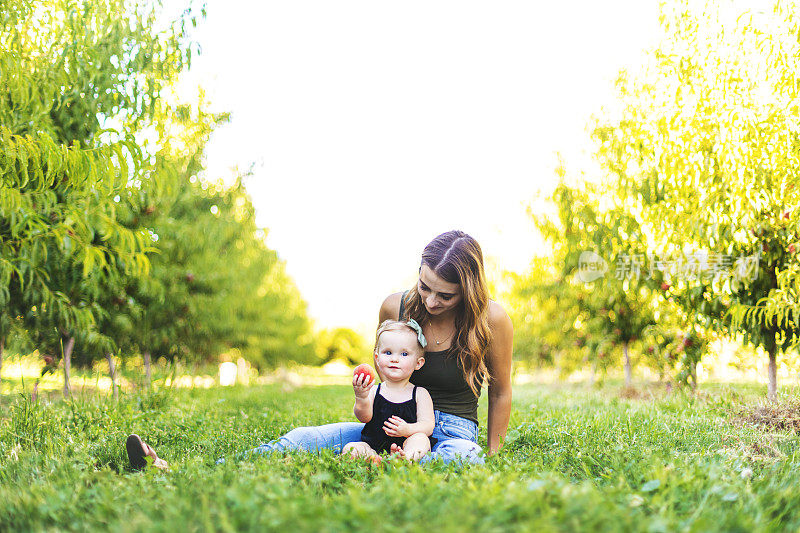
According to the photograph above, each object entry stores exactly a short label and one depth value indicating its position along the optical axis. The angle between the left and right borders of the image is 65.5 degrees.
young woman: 4.00
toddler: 3.76
